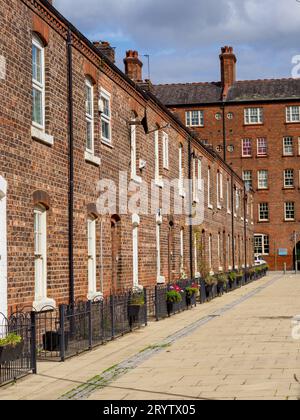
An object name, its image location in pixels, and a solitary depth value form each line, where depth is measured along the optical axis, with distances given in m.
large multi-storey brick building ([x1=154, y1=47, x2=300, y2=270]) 69.50
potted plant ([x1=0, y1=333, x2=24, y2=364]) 10.68
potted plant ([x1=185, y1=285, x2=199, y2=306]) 25.41
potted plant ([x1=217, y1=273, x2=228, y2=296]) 32.43
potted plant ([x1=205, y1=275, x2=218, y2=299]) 29.52
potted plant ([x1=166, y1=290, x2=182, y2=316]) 22.44
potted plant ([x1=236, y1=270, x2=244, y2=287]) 39.47
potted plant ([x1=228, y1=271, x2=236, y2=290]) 36.46
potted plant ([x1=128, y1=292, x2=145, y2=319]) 18.42
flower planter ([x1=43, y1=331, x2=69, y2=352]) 13.83
